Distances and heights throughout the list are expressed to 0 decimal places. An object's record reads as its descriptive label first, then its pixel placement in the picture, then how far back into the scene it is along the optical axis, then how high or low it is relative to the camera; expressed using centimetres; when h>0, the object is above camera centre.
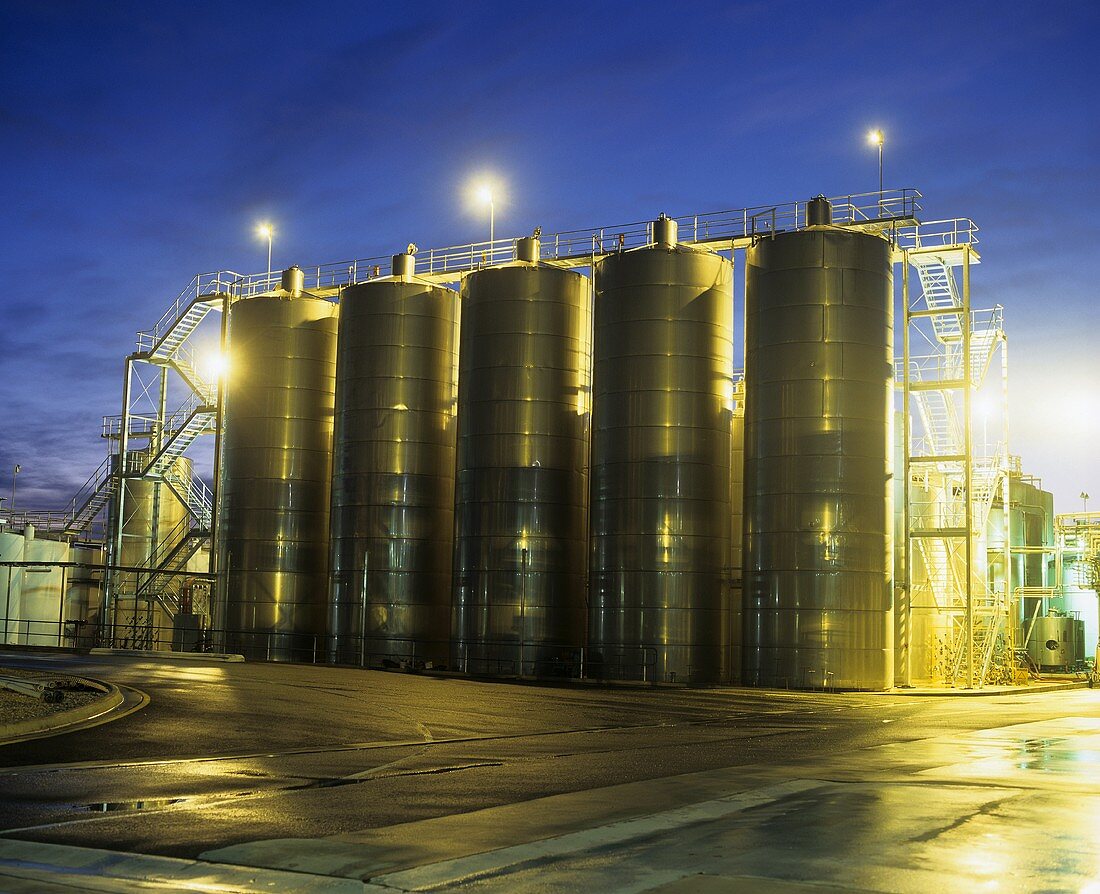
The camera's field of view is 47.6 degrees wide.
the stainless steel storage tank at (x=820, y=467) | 3941 +350
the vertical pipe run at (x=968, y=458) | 4209 +414
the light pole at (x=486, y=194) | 4972 +1496
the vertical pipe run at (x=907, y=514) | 4206 +222
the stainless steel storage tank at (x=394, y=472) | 4712 +375
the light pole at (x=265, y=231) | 5703 +1531
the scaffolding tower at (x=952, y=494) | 4372 +318
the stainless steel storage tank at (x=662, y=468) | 4141 +358
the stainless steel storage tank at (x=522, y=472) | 4375 +356
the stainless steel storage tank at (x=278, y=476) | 5003 +376
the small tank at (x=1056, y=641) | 6181 -312
